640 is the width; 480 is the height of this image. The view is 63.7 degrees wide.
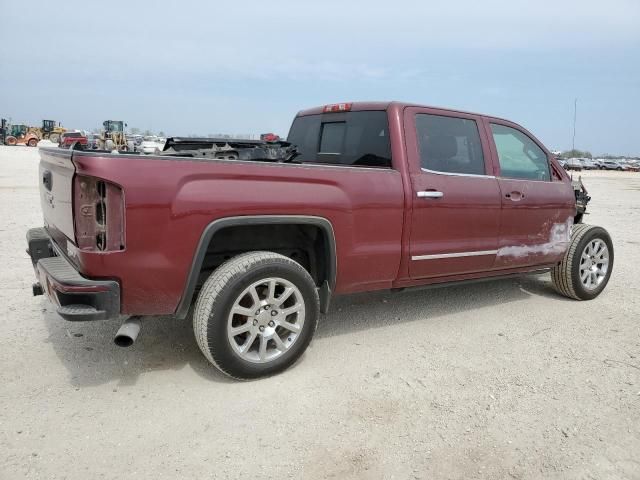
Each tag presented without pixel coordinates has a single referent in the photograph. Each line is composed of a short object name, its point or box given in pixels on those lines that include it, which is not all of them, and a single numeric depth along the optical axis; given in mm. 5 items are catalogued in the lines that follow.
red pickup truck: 2873
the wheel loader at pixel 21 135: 48531
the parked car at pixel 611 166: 68862
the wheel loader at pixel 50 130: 49575
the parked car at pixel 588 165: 66925
